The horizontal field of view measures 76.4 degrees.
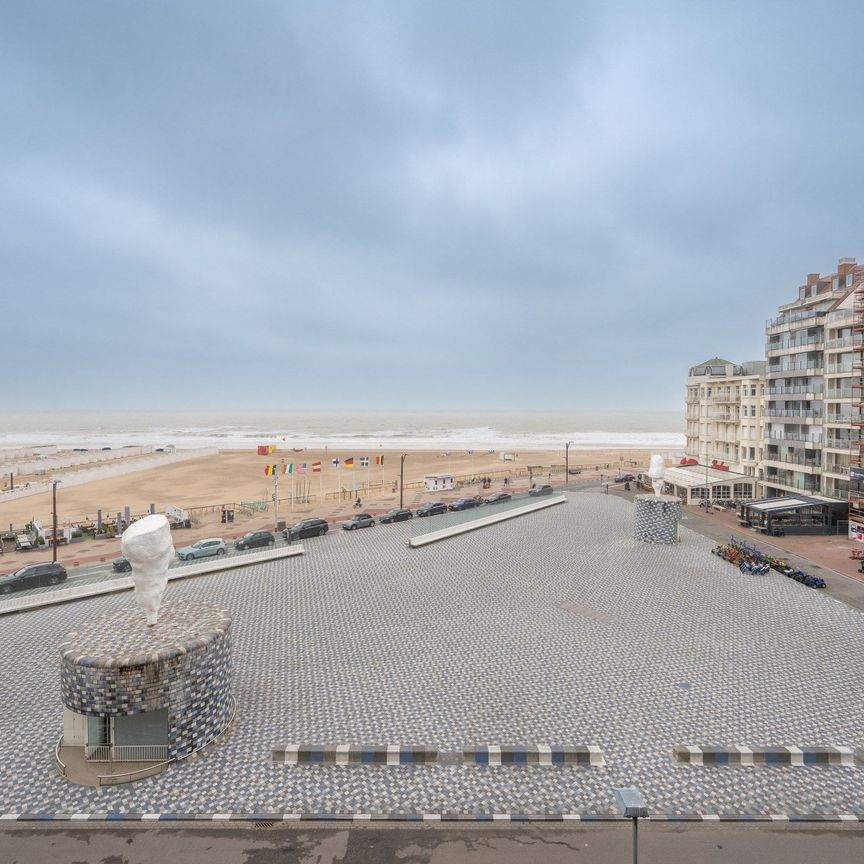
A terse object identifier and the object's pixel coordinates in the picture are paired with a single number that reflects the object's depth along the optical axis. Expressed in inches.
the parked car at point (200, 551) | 1104.2
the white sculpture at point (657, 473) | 1312.7
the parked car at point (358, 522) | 1537.9
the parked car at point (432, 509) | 1775.3
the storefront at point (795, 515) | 1605.6
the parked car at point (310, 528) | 1399.4
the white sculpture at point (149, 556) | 536.1
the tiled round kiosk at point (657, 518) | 1250.6
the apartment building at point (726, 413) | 2154.3
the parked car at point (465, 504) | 1838.1
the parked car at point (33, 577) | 956.6
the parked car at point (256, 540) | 1245.7
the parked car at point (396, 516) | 1606.8
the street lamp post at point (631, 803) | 307.2
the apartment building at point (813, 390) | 1700.3
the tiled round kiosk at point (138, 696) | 492.1
